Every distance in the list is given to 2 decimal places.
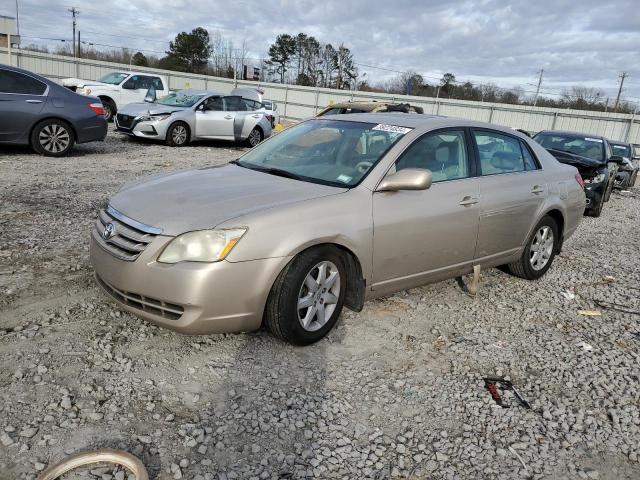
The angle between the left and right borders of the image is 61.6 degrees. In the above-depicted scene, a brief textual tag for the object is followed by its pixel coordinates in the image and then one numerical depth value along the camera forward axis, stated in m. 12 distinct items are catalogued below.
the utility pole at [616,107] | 44.72
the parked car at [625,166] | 14.23
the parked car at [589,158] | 9.98
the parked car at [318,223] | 3.25
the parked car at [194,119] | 13.87
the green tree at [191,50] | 52.22
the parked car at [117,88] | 17.20
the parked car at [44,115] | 9.66
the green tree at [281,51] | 61.31
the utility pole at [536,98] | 50.20
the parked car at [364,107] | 12.24
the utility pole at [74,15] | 70.43
